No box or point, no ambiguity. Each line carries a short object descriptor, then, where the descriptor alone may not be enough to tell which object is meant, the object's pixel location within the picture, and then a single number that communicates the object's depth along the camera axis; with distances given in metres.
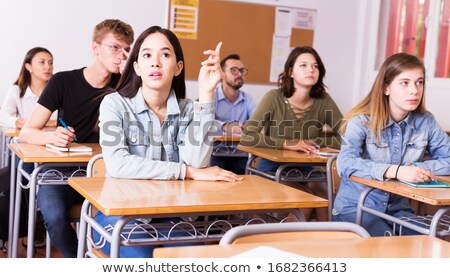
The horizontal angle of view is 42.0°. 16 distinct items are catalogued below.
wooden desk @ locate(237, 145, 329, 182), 3.20
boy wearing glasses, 3.14
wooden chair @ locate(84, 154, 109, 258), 2.41
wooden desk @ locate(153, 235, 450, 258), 1.26
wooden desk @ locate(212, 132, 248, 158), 4.05
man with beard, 5.12
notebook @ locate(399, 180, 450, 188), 2.38
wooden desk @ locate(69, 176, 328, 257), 1.70
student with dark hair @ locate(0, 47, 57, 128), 4.71
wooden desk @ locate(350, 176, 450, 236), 2.16
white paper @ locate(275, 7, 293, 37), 6.18
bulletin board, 5.88
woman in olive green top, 3.84
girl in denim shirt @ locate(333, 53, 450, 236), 2.67
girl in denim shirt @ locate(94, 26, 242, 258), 2.26
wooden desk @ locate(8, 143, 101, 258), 2.65
